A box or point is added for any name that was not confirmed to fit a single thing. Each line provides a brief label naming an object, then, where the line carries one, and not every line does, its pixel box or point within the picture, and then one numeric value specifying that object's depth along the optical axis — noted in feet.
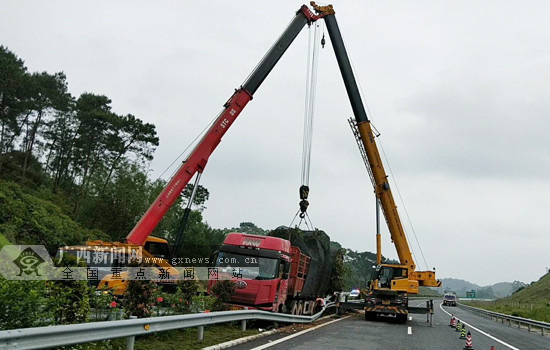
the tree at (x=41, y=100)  168.14
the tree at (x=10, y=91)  153.69
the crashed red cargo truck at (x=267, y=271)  50.42
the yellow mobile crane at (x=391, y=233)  74.33
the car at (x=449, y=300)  229.15
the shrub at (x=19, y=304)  20.90
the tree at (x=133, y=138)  176.14
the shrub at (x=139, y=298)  30.73
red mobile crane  54.43
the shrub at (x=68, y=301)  24.22
